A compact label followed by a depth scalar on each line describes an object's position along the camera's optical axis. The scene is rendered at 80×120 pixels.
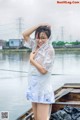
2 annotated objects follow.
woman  2.07
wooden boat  2.73
